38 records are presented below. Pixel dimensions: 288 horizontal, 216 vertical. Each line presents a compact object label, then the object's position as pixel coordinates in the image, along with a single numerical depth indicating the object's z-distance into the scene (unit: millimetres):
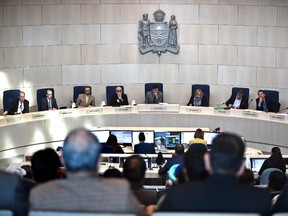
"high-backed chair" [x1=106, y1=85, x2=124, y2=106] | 13297
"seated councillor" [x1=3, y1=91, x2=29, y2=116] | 11727
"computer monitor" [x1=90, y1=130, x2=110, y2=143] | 10148
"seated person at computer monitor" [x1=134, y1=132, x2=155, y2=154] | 9109
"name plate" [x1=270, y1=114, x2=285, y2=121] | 11195
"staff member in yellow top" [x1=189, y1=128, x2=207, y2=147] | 9070
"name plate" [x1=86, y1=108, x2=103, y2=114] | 11633
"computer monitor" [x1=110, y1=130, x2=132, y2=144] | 10172
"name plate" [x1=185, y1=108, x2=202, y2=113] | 11758
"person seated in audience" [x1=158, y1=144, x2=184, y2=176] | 7546
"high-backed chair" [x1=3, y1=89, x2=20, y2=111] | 12330
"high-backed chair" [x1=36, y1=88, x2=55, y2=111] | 12594
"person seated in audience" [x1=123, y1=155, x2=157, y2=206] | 3963
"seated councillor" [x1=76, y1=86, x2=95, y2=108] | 12547
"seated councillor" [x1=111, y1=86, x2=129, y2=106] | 12562
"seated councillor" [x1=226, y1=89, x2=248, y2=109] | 12469
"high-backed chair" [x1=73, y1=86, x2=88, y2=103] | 13055
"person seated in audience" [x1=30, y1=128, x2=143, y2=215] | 2898
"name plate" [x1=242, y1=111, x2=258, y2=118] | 11500
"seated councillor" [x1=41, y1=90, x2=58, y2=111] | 12180
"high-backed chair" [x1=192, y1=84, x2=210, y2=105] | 13219
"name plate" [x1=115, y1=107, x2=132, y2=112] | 11752
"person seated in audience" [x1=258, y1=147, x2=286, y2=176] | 7789
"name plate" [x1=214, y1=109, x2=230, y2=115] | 11680
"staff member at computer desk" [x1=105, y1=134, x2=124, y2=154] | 9070
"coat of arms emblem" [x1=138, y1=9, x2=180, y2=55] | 13617
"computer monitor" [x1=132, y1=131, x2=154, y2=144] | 10078
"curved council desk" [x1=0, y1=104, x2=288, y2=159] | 10875
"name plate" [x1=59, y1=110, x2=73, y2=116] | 11375
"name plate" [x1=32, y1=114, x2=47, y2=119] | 11109
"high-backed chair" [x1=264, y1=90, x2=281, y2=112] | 12773
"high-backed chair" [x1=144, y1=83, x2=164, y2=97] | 13375
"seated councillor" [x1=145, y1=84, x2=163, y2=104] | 12859
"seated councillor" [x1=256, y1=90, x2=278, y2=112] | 12326
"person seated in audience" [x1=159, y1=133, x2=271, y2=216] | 2986
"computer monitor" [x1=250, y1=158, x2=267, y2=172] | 8516
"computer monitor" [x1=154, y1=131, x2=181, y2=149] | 10086
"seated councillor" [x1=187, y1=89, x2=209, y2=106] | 12820
